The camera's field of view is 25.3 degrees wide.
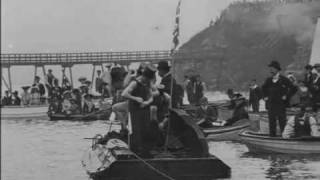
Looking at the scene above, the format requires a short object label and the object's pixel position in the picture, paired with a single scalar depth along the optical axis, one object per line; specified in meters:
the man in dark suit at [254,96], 32.81
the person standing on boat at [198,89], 34.25
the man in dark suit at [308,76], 24.06
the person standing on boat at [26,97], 44.12
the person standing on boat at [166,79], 16.14
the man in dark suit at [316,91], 22.12
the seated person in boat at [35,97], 44.00
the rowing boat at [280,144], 18.58
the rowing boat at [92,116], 39.84
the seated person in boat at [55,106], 42.87
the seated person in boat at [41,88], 43.71
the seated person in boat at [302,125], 18.66
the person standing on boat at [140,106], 14.10
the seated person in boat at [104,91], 44.94
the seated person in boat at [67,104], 41.83
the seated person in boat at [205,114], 24.35
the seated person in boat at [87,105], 41.88
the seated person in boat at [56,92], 43.66
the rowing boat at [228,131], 23.64
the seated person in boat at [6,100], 44.68
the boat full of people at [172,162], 13.75
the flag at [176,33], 15.45
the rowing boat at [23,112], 43.34
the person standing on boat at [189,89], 35.15
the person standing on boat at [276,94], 18.84
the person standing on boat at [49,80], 44.94
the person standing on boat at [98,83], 45.63
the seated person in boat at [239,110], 23.64
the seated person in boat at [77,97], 41.72
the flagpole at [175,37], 15.24
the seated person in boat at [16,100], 44.38
